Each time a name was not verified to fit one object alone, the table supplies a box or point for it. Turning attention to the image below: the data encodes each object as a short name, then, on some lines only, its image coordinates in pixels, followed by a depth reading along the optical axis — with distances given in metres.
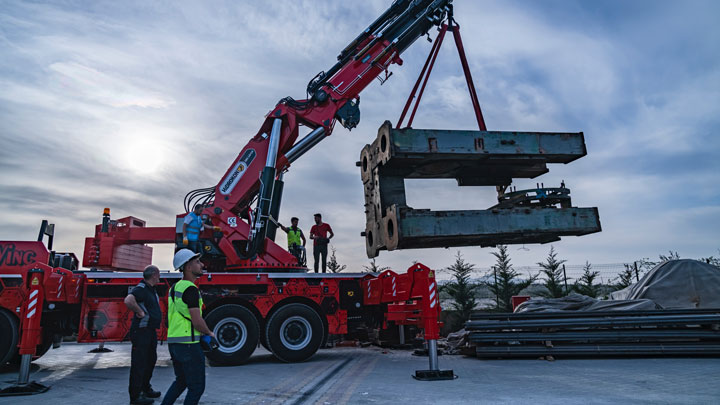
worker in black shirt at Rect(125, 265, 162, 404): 5.32
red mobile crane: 7.74
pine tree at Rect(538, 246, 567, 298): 15.38
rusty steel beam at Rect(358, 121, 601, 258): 8.44
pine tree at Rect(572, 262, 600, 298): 15.32
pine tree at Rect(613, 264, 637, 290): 15.50
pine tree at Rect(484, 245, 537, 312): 15.79
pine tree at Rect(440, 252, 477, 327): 15.59
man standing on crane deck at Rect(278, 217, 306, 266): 10.09
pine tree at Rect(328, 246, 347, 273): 18.40
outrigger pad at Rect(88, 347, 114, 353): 11.16
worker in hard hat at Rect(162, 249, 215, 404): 3.89
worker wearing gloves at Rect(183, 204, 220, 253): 8.84
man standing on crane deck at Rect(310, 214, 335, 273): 11.48
